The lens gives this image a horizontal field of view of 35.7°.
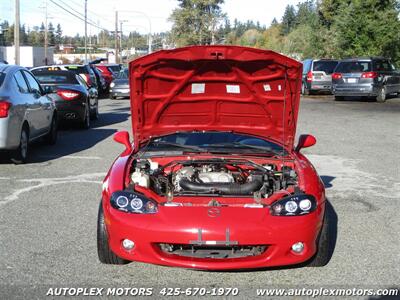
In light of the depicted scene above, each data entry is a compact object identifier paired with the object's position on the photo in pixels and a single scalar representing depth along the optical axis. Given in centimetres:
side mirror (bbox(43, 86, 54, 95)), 1151
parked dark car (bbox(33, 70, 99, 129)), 1417
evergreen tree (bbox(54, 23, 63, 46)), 15782
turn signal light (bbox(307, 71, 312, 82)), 2777
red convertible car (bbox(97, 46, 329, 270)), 457
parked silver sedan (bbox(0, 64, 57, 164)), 907
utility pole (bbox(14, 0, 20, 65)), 3186
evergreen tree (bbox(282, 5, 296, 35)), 11904
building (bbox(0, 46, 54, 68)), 7525
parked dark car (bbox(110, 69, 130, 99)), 2625
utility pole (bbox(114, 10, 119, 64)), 6806
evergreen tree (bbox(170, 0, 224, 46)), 6831
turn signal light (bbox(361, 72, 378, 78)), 2352
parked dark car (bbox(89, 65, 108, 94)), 2680
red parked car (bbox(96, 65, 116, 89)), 3102
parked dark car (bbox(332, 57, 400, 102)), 2367
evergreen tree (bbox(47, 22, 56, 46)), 14162
